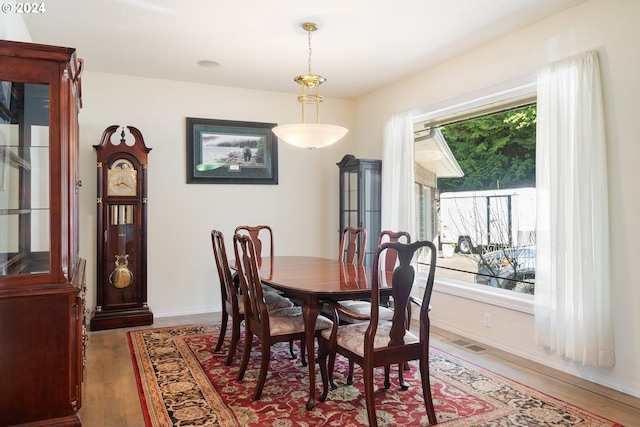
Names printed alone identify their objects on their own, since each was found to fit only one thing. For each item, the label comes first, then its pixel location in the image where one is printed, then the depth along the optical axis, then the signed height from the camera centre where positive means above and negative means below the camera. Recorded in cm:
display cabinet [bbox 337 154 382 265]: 510 +26
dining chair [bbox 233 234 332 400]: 273 -65
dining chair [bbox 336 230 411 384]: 290 -64
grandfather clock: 435 -13
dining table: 260 -41
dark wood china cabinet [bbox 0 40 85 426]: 219 -10
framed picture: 503 +77
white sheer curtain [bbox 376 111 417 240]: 471 +46
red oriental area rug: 246 -110
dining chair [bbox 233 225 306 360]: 346 -27
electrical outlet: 386 -88
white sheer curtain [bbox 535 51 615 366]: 293 +0
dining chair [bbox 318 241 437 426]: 229 -66
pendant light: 330 +65
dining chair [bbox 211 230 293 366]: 327 -61
